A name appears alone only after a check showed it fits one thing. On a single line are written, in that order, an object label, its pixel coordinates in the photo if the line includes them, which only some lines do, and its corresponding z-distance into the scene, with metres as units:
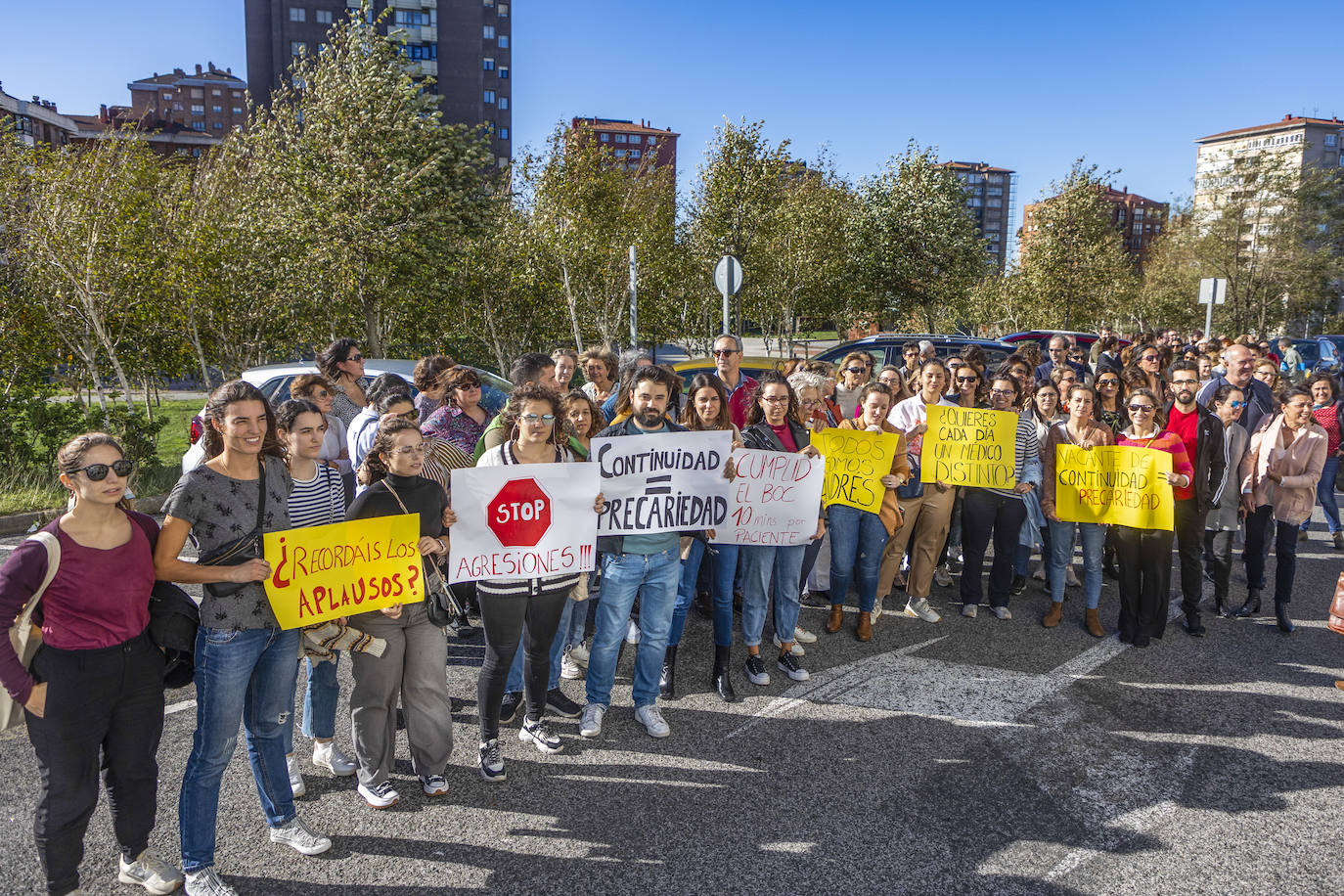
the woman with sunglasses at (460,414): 5.79
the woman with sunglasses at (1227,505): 6.83
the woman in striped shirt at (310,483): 3.79
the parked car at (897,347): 14.08
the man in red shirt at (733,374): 7.27
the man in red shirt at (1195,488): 6.39
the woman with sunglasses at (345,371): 6.73
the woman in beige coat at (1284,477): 6.55
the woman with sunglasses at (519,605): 4.33
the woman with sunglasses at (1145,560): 6.16
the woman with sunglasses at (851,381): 8.38
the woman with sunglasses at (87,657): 3.00
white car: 9.26
